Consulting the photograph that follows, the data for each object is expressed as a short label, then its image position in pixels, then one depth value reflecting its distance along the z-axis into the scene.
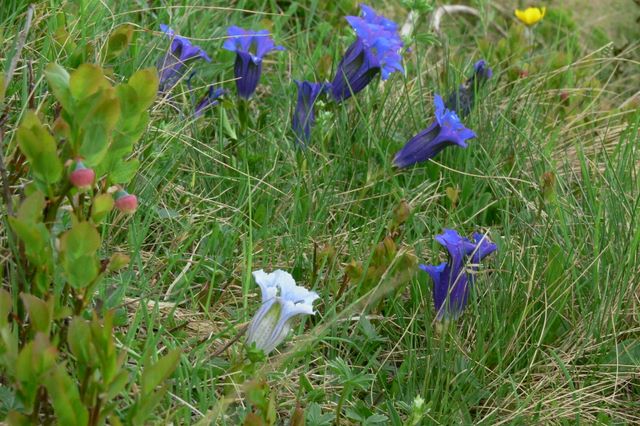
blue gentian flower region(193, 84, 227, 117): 5.06
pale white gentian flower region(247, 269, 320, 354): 3.45
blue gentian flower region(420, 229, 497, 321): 3.96
